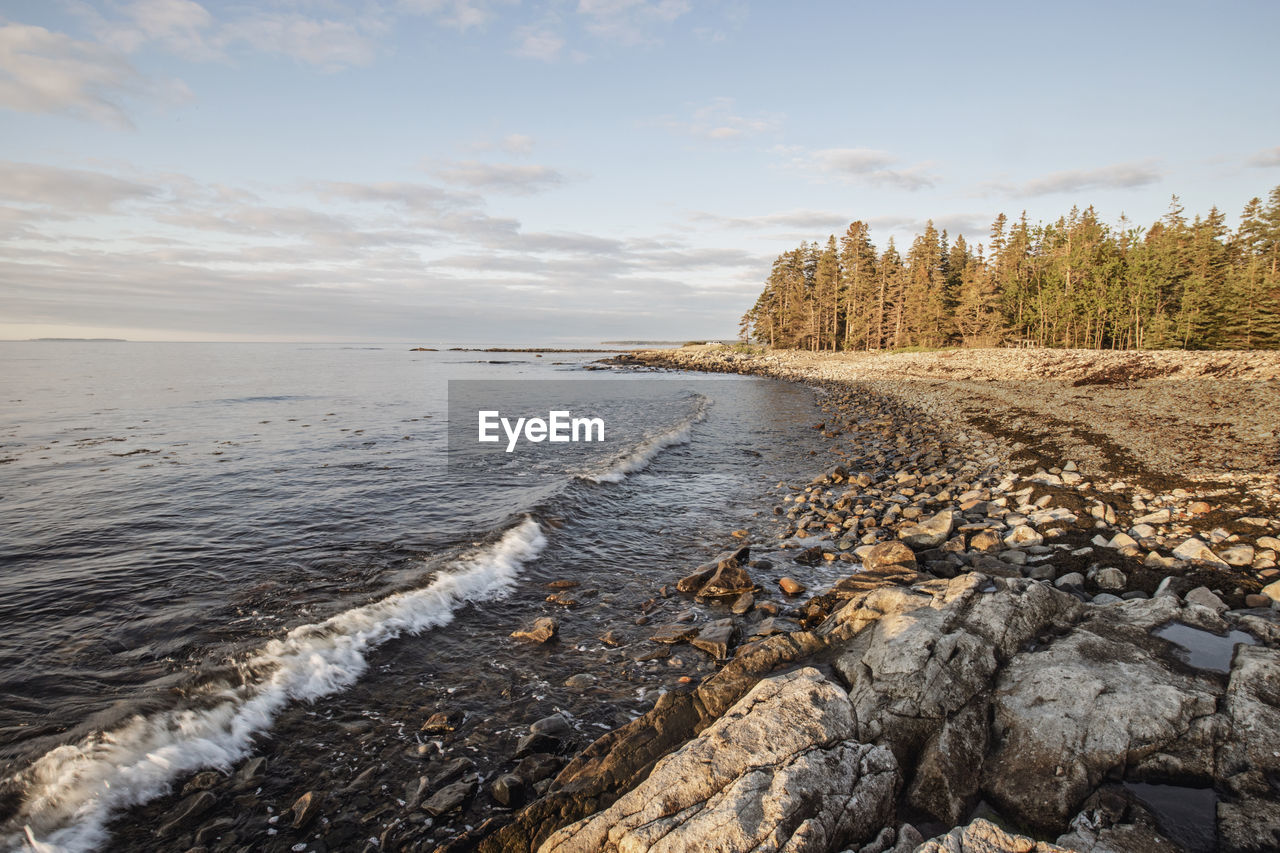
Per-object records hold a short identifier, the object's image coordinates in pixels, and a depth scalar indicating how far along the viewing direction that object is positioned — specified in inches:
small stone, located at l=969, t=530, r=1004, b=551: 461.4
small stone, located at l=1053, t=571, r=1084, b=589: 370.3
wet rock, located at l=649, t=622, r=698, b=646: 353.1
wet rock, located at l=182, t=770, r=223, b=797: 233.8
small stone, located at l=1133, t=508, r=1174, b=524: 449.4
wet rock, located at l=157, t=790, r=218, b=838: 213.9
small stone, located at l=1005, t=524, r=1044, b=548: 457.1
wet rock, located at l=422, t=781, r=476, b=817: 218.4
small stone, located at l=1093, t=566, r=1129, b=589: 362.0
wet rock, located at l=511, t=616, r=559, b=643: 357.1
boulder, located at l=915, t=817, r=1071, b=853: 150.3
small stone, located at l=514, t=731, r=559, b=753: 251.1
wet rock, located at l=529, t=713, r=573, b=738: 263.6
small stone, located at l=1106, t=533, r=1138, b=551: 413.1
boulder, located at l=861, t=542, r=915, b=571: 441.7
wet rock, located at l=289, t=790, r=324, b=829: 215.2
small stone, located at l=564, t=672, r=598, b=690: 304.8
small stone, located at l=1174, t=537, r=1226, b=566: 376.8
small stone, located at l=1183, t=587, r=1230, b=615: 291.4
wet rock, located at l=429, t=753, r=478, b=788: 234.5
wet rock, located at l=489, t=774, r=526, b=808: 221.1
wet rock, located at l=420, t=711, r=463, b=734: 268.1
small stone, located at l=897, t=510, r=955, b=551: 485.1
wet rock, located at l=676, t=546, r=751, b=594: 429.8
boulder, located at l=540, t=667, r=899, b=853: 167.2
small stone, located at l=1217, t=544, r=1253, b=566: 370.3
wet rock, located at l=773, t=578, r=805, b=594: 418.3
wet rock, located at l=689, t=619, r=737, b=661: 335.3
